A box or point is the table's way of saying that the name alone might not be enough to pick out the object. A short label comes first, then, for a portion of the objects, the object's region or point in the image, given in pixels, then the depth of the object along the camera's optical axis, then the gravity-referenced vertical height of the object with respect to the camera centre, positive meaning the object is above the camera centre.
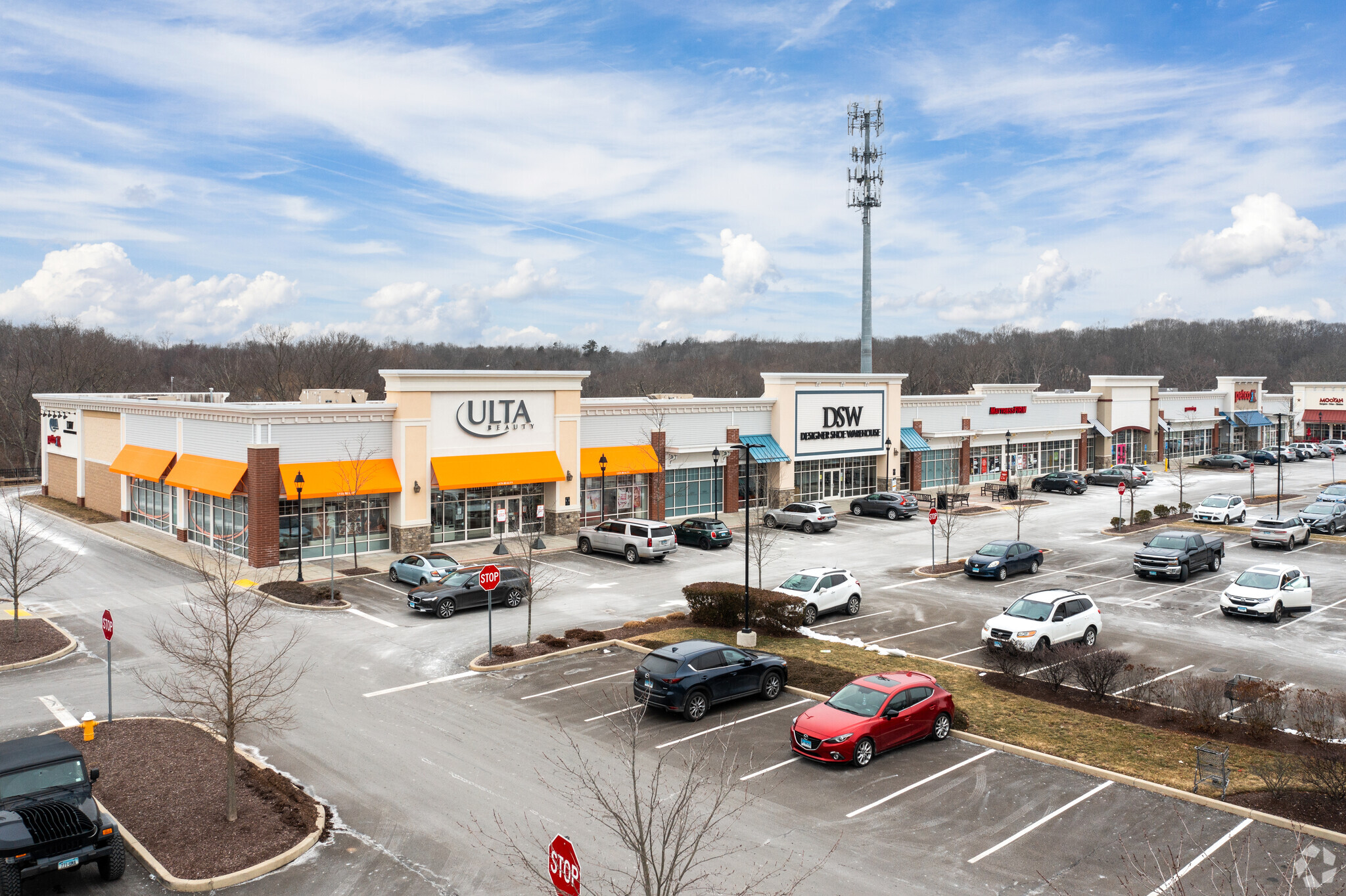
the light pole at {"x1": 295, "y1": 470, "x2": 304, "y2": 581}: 33.75 -3.14
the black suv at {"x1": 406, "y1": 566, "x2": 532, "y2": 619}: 28.28 -6.02
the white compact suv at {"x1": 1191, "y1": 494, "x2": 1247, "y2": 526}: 47.69 -6.04
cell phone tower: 73.56 +16.59
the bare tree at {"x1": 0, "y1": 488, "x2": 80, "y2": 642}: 25.94 -5.96
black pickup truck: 34.12 -6.06
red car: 16.17 -5.83
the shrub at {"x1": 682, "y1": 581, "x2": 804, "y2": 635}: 25.83 -5.97
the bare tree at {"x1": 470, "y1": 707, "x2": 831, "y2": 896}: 12.16 -6.37
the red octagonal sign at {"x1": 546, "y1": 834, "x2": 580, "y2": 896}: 7.44 -3.82
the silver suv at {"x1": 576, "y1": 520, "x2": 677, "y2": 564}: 37.66 -5.81
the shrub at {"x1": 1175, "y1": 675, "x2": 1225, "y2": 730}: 18.36 -6.23
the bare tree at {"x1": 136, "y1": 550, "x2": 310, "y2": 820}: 14.35 -6.26
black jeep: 11.44 -5.32
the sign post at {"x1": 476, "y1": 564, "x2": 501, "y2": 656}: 23.73 -4.58
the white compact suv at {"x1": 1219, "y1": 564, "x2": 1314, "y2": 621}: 28.02 -6.15
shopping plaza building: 35.97 -2.66
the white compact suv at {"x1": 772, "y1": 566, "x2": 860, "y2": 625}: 27.91 -5.90
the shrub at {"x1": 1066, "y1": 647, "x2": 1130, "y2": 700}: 20.11 -5.99
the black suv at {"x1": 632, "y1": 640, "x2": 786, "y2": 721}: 18.62 -5.77
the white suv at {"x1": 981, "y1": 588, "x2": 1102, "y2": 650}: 24.02 -6.02
